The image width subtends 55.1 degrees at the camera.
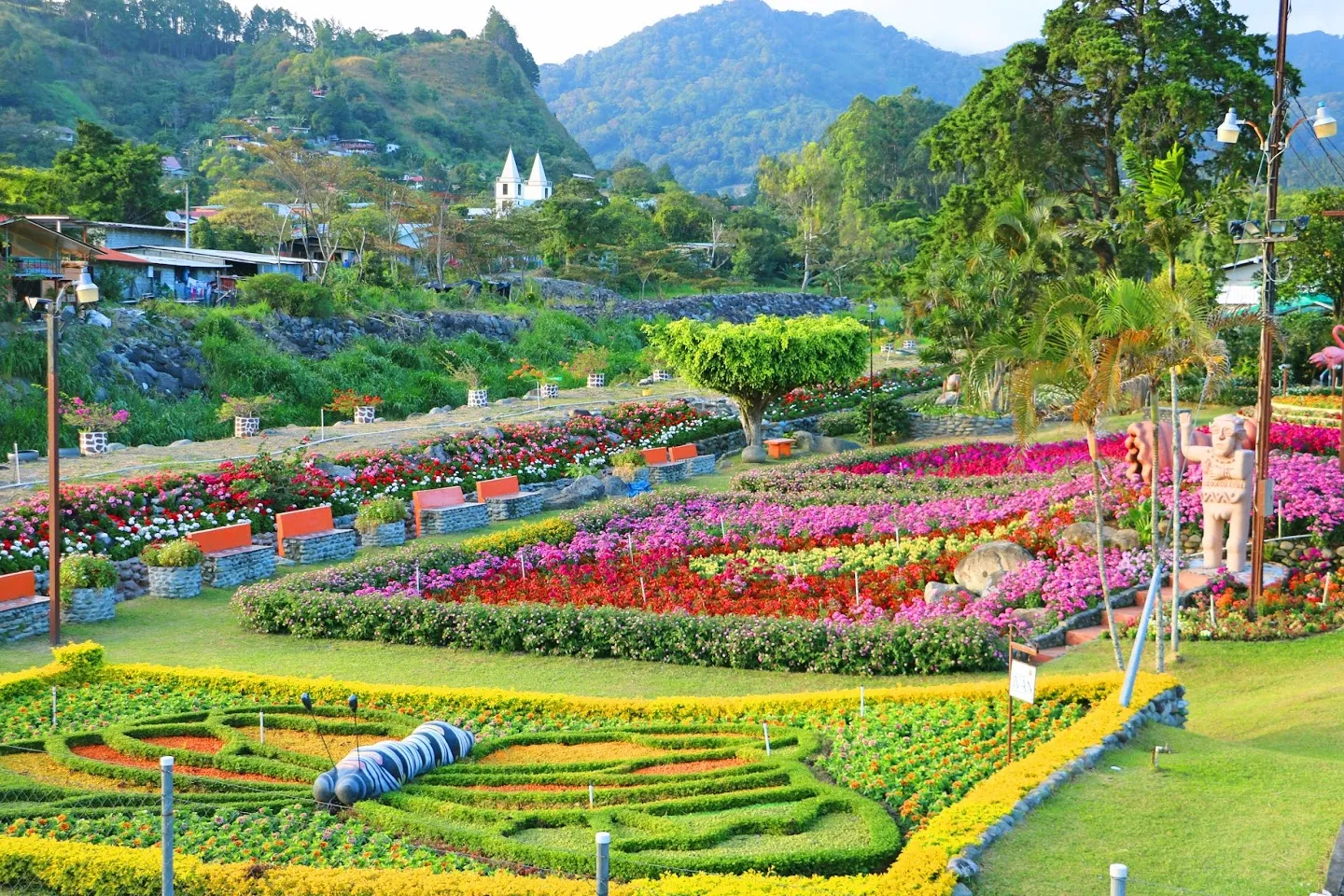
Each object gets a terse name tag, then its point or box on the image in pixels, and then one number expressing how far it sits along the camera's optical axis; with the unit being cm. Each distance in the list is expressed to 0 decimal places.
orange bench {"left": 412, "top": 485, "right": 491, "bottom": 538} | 2148
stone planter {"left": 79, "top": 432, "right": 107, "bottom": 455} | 2422
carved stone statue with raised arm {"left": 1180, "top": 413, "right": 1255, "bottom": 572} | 1476
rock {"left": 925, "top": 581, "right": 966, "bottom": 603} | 1516
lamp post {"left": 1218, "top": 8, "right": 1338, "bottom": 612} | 1355
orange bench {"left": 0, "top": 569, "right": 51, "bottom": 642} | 1512
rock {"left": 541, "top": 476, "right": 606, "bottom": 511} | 2356
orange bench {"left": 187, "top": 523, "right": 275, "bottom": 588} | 1812
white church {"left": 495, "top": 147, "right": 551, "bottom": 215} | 9512
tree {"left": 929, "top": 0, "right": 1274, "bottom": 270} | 3325
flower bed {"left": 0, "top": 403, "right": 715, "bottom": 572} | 1789
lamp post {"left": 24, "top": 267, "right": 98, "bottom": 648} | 1441
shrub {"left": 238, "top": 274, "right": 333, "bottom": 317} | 4044
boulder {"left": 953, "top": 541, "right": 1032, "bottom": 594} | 1565
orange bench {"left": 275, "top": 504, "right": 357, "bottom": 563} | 1933
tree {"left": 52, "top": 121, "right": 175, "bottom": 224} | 4828
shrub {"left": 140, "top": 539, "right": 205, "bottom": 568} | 1739
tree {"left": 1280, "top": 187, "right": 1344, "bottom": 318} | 3594
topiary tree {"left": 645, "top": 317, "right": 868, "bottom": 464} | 2673
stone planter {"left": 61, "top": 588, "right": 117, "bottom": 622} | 1598
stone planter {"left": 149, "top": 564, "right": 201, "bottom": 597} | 1745
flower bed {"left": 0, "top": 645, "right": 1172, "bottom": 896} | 801
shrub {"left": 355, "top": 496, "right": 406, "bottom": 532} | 2045
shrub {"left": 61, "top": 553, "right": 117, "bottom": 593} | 1591
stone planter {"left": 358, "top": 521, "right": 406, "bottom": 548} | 2055
